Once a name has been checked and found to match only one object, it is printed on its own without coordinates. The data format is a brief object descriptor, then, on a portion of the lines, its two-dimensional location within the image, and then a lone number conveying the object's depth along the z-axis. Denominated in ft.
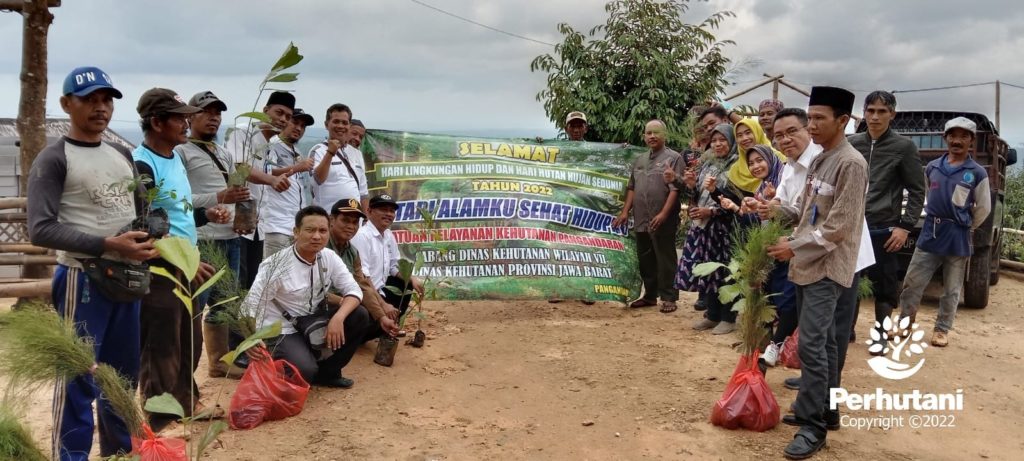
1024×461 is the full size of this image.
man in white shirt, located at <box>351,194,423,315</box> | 15.89
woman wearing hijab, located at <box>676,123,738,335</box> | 18.06
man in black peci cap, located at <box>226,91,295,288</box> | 15.07
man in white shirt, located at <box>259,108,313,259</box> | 15.85
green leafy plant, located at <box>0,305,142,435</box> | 7.89
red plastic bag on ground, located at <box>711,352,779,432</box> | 11.96
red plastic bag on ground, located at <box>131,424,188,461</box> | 8.23
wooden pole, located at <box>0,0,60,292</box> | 18.93
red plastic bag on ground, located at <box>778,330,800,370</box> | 15.24
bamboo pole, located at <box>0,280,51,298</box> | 19.62
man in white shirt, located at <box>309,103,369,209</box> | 17.12
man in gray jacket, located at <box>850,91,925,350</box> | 15.64
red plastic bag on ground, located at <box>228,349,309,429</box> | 11.96
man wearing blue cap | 8.83
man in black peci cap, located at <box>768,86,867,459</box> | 10.75
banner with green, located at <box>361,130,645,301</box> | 20.47
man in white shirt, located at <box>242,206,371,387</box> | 13.05
